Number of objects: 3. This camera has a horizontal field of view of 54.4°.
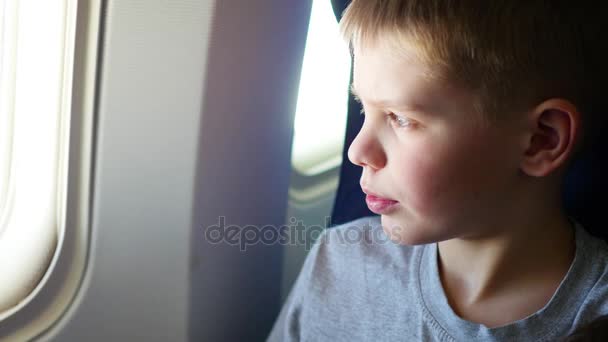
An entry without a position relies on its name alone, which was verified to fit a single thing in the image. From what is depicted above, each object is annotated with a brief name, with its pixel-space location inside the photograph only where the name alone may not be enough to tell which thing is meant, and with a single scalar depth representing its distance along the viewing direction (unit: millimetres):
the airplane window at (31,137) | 808
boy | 692
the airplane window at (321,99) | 1094
